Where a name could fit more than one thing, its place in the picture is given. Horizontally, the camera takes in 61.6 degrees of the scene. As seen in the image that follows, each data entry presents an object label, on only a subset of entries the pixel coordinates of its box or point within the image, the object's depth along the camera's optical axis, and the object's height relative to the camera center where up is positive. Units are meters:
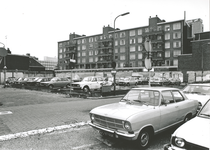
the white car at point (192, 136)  3.02 -1.14
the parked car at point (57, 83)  22.62 -1.19
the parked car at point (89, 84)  17.56 -1.04
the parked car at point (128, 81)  30.95 -1.34
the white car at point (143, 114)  4.25 -1.08
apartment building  59.84 +11.26
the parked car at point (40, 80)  24.38 -0.87
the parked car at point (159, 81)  31.44 -1.39
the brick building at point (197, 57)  48.41 +4.65
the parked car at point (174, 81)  34.08 -1.46
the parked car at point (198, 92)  7.52 -0.85
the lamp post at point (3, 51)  10.60 +1.39
